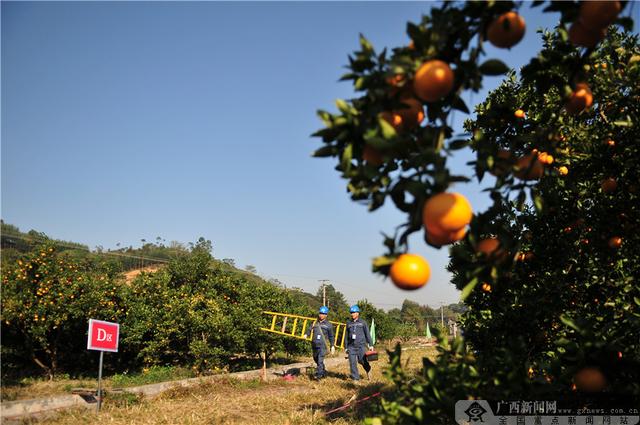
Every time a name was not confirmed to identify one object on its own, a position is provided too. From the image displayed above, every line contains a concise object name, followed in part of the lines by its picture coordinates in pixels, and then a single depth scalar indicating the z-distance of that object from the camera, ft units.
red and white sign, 24.25
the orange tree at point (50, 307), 34.53
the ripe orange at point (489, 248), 6.31
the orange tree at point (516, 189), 5.95
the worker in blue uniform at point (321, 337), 35.94
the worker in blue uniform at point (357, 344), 34.04
